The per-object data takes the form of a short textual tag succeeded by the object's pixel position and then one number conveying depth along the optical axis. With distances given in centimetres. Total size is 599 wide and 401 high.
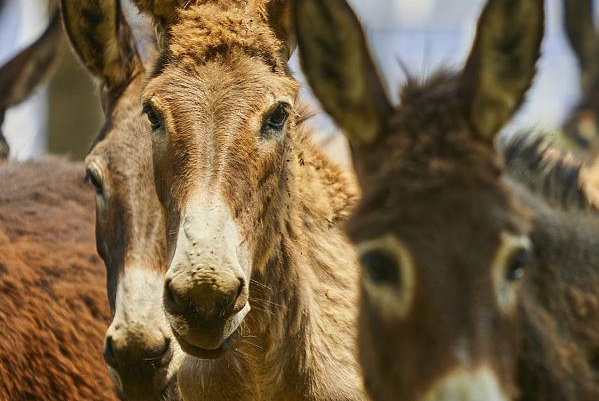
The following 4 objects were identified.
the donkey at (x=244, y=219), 724
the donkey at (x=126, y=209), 859
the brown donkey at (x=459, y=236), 589
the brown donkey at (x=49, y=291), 1016
